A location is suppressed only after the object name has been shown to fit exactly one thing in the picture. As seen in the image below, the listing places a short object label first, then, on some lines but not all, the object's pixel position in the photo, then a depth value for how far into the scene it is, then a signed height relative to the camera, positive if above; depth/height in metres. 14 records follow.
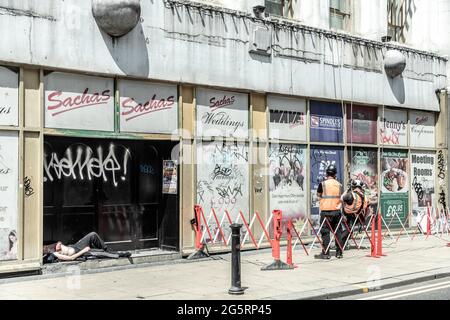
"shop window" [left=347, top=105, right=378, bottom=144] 17.39 +1.59
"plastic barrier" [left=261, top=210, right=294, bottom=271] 12.06 -1.37
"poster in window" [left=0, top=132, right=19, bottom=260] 11.19 -0.12
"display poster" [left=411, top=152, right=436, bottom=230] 19.25 -0.03
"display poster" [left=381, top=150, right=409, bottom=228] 18.34 -0.11
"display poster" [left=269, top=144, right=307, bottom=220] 15.47 +0.10
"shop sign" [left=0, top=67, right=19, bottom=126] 11.21 +1.53
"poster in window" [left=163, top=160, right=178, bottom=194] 13.77 +0.17
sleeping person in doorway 11.94 -1.22
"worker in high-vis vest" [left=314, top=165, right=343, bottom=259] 13.50 -0.50
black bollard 9.75 -1.15
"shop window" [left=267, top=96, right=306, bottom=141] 15.48 +1.57
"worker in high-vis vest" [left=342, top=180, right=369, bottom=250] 14.64 -0.48
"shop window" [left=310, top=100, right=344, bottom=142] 16.44 +1.57
